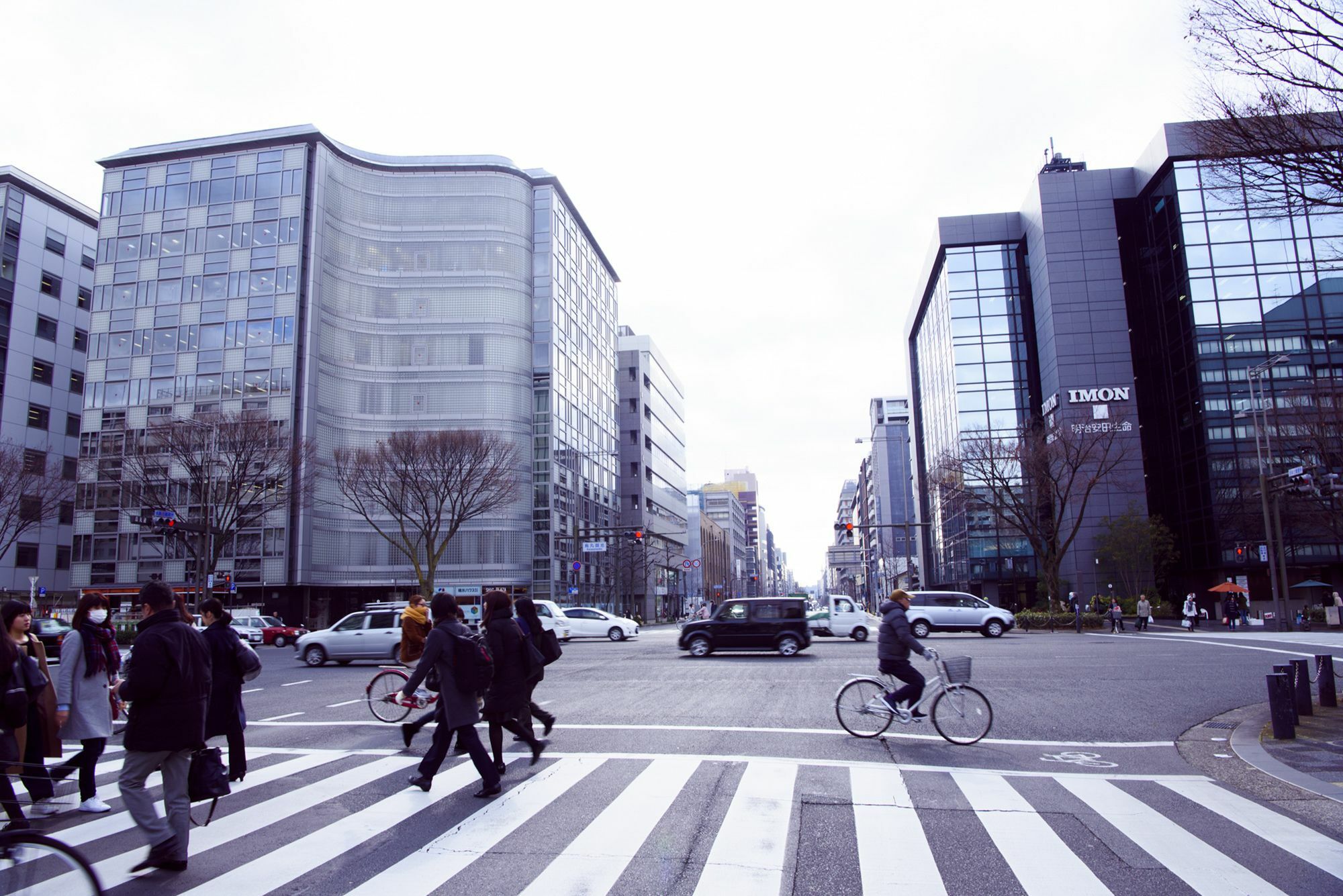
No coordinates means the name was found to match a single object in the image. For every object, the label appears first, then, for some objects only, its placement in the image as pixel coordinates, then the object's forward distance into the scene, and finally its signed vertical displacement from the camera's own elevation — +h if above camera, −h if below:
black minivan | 24.09 -1.52
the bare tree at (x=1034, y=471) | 41.66 +5.12
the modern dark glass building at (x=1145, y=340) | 50.03 +14.78
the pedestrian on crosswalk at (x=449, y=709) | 7.35 -1.10
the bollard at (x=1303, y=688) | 11.20 -1.67
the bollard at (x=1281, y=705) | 9.58 -1.61
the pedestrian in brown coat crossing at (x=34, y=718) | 6.96 -1.05
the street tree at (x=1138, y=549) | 48.41 +1.04
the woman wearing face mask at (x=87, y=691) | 7.30 -0.87
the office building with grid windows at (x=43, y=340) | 60.03 +18.98
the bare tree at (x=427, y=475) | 41.62 +5.43
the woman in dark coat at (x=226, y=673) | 7.45 -0.75
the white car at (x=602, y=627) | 36.12 -2.00
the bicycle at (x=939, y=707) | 9.74 -1.58
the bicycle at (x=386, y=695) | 11.83 -1.55
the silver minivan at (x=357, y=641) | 22.75 -1.49
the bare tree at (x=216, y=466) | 35.56 +5.36
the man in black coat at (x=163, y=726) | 5.45 -0.89
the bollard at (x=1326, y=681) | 12.04 -1.69
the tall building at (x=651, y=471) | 84.38 +11.47
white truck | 32.56 -1.79
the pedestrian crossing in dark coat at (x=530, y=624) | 9.39 -0.48
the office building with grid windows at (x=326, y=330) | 54.97 +17.46
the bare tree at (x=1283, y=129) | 9.18 +4.94
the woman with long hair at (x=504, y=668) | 8.37 -0.86
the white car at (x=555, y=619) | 34.16 -1.57
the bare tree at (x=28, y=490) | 37.41 +4.86
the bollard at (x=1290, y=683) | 9.80 -1.40
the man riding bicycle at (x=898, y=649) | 9.73 -0.88
